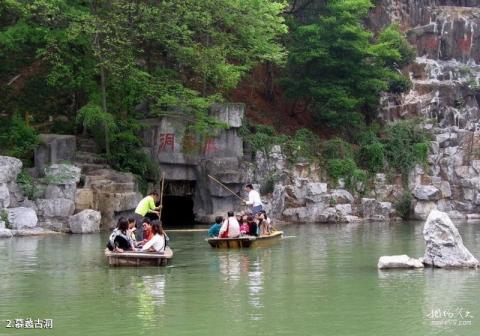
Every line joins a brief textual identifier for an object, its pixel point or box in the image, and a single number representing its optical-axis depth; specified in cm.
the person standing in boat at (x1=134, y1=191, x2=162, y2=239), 1878
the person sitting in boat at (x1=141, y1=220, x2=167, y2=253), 1596
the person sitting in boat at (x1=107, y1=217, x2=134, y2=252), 1589
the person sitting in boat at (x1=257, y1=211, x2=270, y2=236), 2161
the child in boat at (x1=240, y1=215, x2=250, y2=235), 2094
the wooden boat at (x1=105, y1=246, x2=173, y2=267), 1570
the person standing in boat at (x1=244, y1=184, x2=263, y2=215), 2208
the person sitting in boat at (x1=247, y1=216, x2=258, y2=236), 2094
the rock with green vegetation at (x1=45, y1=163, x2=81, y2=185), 2531
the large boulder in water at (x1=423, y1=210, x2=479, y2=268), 1470
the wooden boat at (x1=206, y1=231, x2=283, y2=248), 1986
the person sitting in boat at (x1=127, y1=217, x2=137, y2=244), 1637
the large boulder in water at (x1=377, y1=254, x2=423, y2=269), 1509
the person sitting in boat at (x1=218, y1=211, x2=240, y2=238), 2002
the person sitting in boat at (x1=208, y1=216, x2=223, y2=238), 2058
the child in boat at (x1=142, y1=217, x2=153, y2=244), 1656
